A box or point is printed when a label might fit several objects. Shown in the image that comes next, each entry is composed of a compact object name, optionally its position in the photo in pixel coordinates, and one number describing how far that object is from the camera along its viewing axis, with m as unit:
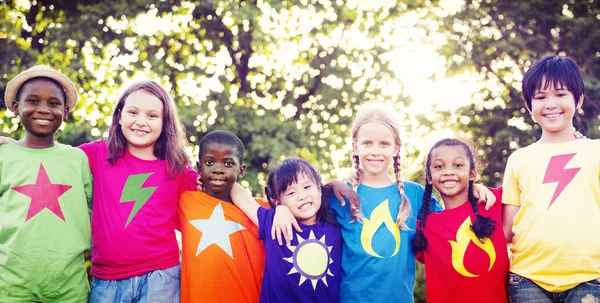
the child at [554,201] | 2.77
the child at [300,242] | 3.14
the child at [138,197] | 3.03
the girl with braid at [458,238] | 3.07
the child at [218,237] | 3.16
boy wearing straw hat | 2.80
